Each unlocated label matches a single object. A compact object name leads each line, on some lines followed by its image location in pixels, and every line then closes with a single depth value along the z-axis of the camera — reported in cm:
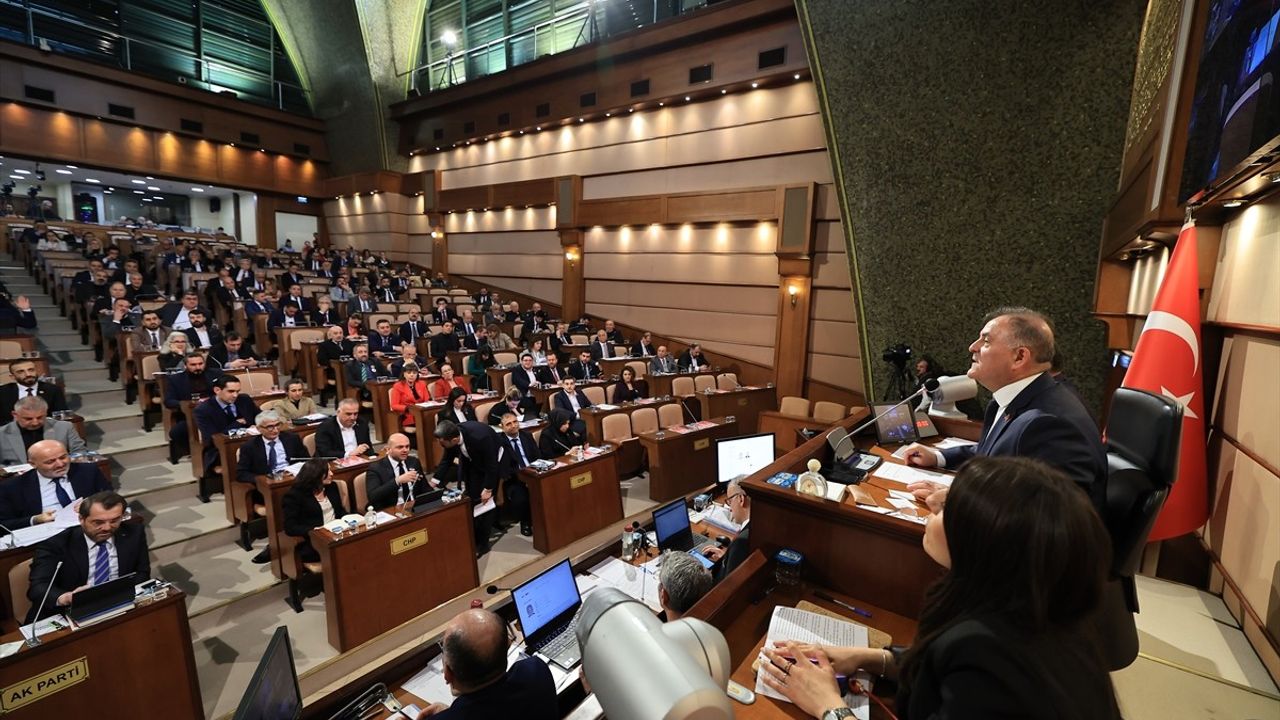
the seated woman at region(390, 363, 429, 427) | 624
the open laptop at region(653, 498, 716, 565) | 288
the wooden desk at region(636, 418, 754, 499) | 557
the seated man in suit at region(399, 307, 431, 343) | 933
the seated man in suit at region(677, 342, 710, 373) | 970
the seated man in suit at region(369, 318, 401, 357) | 821
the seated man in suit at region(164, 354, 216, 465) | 533
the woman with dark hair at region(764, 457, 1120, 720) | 80
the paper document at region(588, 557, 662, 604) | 267
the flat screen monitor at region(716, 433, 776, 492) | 356
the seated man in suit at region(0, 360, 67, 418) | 490
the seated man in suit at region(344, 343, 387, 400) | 683
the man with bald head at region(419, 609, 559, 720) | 159
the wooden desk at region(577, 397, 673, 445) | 604
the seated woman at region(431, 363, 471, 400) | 667
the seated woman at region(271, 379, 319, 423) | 557
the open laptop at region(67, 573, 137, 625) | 246
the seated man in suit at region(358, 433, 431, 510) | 403
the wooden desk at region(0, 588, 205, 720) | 231
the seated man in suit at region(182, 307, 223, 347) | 703
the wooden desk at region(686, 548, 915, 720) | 143
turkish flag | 261
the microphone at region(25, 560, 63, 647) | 231
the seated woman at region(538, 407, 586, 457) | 551
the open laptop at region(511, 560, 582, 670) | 226
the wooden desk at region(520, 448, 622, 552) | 448
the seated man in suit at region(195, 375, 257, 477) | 484
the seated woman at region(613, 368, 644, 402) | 726
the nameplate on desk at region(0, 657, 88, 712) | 221
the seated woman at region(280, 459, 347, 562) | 371
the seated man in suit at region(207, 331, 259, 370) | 639
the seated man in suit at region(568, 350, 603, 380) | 842
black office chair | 155
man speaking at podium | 156
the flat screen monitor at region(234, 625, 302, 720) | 141
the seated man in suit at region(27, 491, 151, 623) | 278
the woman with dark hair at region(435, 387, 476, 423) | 583
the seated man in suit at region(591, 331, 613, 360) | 990
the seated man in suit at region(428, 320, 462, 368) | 873
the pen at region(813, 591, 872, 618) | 168
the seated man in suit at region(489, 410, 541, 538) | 495
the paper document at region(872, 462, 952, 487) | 235
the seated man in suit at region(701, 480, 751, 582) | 216
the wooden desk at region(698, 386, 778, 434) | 717
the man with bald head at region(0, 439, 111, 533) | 335
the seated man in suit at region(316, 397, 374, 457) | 486
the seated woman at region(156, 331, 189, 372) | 587
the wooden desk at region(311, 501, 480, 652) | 324
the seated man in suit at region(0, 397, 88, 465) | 405
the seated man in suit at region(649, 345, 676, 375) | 914
